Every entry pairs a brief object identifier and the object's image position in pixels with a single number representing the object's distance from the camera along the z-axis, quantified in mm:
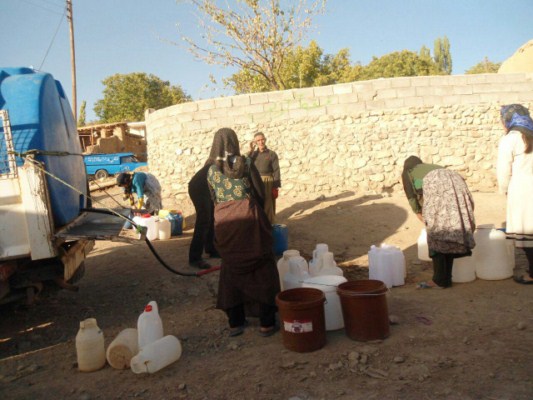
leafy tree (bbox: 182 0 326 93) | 14930
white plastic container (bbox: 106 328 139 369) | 3117
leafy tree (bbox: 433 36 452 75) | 49781
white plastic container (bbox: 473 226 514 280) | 4352
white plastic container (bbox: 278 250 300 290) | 4406
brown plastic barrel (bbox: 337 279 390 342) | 3139
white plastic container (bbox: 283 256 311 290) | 3885
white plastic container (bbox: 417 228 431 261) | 5351
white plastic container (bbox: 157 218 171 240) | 7105
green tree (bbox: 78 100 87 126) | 34372
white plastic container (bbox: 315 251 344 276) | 4246
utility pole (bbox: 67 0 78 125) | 19391
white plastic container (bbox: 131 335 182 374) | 2955
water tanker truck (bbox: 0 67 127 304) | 3277
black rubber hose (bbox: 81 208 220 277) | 4598
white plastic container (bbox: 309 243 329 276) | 4332
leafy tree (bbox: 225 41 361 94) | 25766
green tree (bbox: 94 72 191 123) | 34750
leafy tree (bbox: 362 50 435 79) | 35500
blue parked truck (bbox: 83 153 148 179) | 17297
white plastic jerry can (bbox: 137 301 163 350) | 3154
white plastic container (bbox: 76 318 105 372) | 3146
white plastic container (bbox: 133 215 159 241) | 6902
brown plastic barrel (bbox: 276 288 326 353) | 3062
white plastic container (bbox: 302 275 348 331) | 3484
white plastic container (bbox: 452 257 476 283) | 4434
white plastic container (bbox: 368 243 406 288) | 4691
